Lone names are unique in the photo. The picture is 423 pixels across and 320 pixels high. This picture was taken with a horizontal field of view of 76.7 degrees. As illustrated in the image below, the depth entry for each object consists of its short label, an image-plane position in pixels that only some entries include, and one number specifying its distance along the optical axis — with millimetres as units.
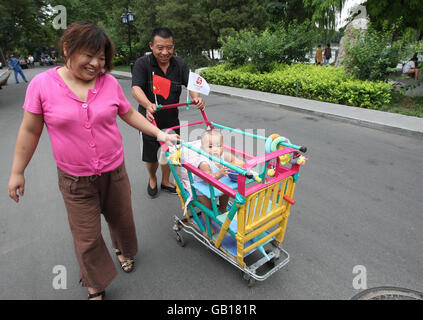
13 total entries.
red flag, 3025
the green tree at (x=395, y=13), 10469
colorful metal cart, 1859
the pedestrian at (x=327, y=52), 16938
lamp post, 17236
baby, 2496
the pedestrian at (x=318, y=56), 15261
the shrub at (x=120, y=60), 28425
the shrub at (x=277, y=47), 11477
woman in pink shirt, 1535
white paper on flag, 2777
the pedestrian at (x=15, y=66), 16297
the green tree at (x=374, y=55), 7530
